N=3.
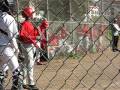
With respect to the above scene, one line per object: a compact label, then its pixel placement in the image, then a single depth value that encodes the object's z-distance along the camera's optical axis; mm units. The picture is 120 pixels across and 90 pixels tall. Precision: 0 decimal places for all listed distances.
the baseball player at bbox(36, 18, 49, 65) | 17137
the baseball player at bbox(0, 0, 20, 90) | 10891
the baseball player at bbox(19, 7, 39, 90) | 14227
